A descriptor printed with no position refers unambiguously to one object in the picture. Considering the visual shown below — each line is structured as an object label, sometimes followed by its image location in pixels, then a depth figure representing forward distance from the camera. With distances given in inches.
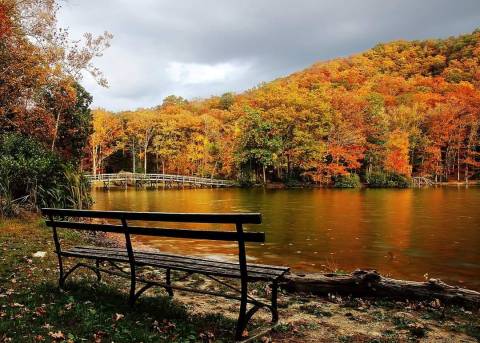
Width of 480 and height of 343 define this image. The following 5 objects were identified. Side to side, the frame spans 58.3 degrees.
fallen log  218.2
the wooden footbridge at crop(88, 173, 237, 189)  2076.8
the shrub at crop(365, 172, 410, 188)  1985.7
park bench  154.3
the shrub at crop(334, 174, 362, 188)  1951.3
